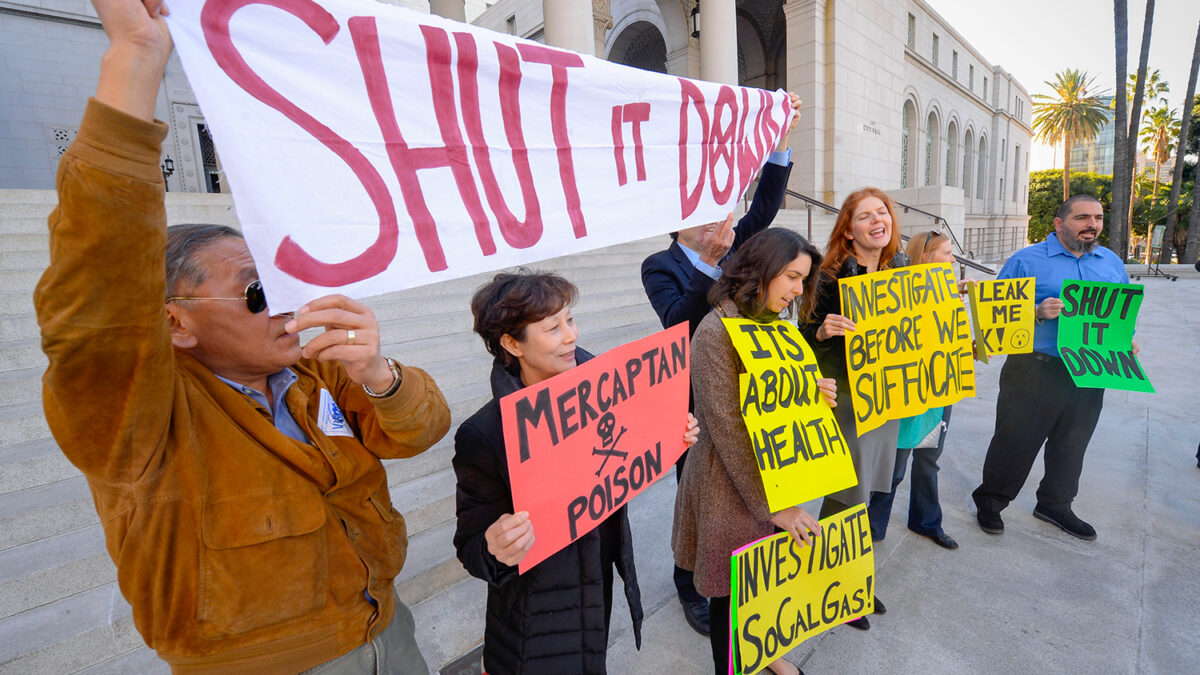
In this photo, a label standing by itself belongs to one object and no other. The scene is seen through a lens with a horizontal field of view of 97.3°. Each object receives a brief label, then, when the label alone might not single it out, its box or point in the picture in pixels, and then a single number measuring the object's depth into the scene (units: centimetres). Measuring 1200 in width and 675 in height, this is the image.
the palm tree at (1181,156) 1733
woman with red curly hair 246
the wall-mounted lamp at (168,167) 971
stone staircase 200
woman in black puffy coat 144
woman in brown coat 184
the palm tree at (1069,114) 4231
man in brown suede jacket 75
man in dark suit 236
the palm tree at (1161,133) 3612
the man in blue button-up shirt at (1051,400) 299
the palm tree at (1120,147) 1411
